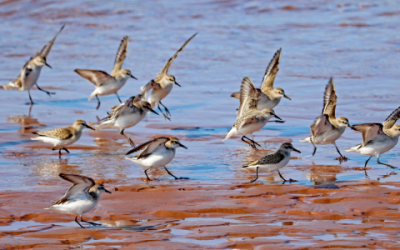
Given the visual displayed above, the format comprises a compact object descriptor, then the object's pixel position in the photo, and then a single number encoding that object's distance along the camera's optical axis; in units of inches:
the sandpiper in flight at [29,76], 1174.8
